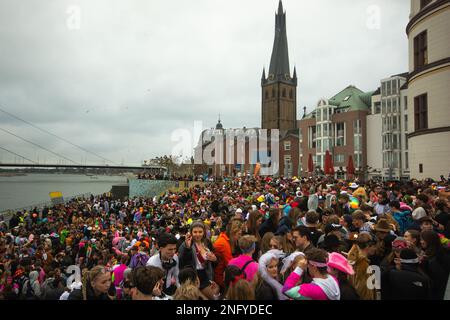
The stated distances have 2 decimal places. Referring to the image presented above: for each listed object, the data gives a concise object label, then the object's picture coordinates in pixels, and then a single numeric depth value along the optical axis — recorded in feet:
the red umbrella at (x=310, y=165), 114.97
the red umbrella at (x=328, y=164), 90.53
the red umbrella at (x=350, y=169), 90.58
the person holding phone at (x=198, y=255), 16.63
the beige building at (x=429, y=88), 58.13
